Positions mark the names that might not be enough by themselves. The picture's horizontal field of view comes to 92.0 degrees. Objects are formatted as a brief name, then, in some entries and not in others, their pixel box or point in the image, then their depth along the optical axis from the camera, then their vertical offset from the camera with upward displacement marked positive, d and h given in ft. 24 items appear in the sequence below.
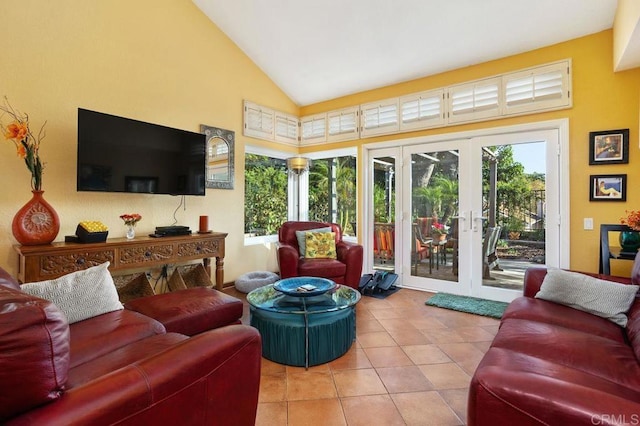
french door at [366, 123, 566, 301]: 11.18 +0.17
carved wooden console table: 7.70 -1.17
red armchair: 11.77 -1.93
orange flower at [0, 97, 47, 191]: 7.70 +1.99
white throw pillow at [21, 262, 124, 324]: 5.44 -1.46
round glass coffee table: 7.18 -2.62
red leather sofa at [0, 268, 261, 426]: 2.53 -1.70
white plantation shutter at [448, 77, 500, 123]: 11.75 +4.51
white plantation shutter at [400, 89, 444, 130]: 12.93 +4.55
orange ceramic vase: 7.91 -0.22
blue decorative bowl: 7.60 -1.88
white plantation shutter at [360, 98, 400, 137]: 14.12 +4.58
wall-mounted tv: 8.95 +1.90
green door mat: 10.66 -3.30
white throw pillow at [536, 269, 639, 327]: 6.15 -1.66
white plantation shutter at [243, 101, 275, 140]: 14.39 +4.53
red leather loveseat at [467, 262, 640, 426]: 2.95 -2.06
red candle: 12.00 -0.36
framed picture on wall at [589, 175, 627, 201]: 9.68 +0.89
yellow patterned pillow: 12.82 -1.27
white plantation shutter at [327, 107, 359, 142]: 15.31 +4.60
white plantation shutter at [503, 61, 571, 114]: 10.52 +4.50
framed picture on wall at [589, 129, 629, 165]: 9.62 +2.19
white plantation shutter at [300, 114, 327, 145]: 16.33 +4.66
